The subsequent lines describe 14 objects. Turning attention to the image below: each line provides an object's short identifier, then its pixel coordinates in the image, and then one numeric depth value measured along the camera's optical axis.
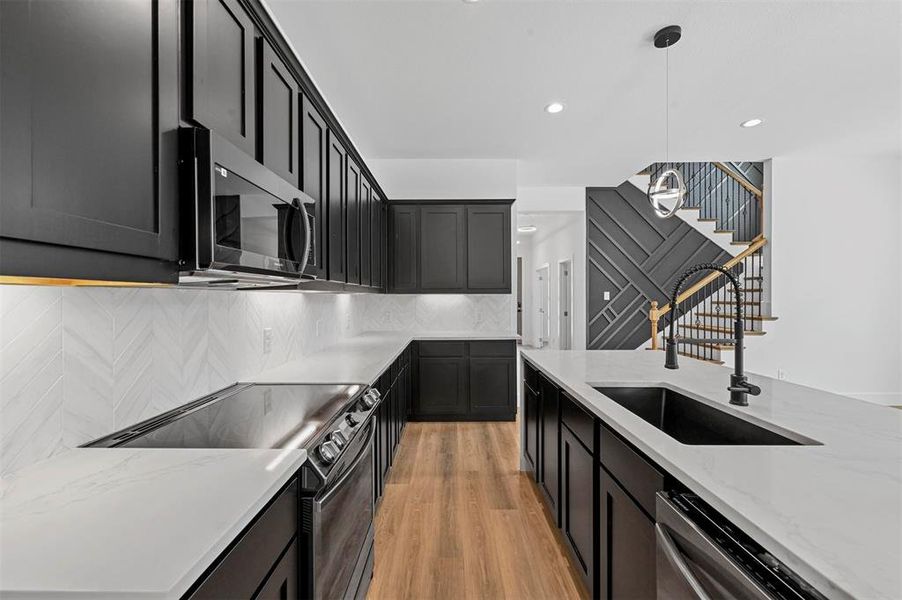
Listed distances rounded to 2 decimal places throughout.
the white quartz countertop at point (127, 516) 0.66
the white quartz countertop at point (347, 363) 2.24
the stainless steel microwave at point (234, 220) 1.11
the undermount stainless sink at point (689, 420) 1.44
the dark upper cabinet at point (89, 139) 0.70
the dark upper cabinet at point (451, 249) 4.69
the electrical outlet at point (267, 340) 2.40
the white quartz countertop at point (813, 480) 0.67
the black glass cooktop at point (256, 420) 1.32
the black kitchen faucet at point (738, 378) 1.54
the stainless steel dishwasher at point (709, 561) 0.74
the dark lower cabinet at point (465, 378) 4.53
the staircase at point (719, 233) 5.91
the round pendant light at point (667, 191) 2.95
